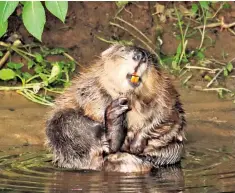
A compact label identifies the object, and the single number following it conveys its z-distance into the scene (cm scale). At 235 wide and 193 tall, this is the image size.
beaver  1195
